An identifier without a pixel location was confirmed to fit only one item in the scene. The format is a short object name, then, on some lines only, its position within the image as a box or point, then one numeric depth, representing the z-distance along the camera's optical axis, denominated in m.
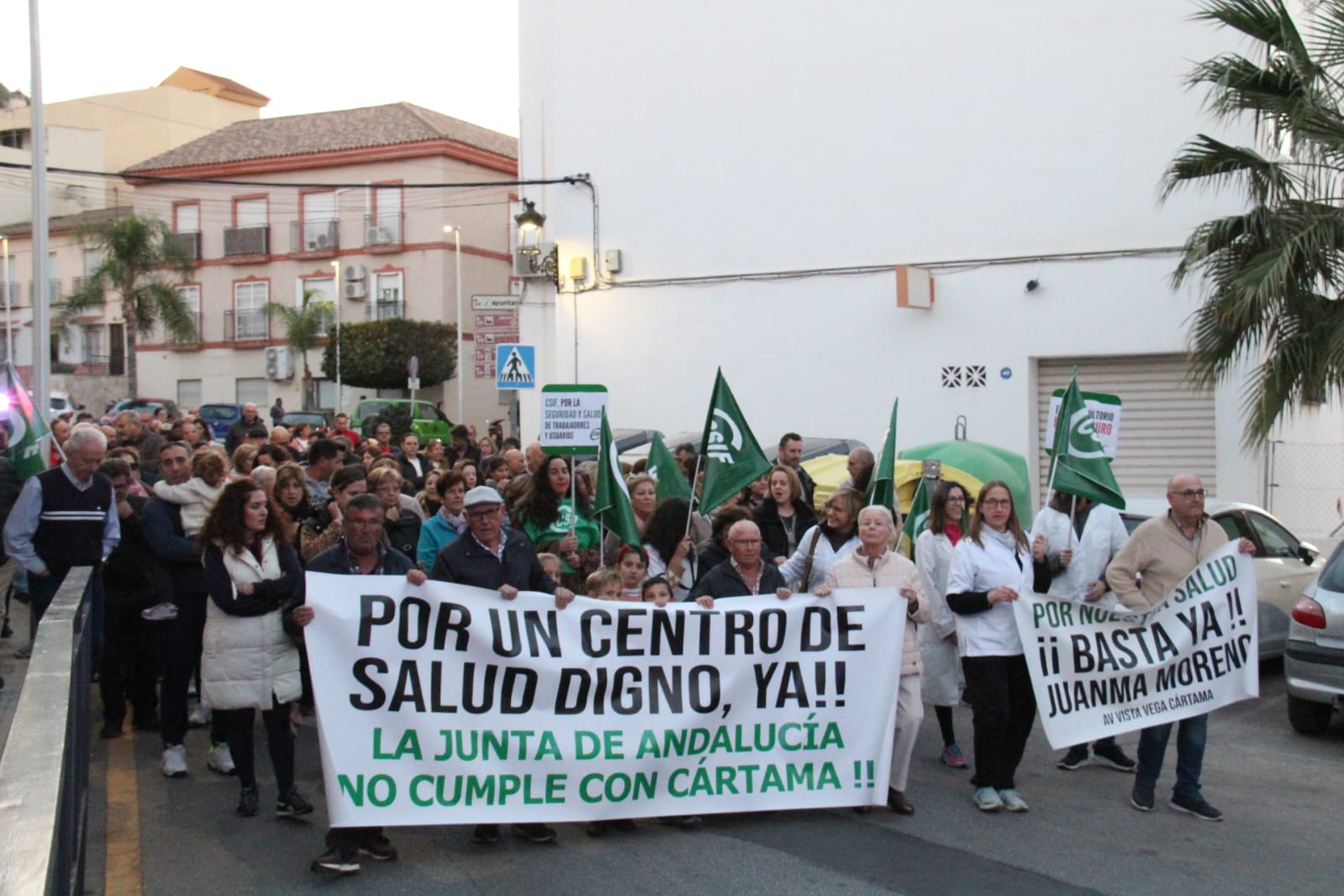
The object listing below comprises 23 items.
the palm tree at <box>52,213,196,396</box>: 45.88
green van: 32.88
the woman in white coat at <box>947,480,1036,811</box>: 7.14
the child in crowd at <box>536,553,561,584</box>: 8.38
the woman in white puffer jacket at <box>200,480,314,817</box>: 6.72
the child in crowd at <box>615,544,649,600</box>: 7.60
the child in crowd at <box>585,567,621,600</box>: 7.17
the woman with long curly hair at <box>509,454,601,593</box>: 9.03
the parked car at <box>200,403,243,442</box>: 35.97
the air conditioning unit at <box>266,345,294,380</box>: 47.84
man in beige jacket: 7.30
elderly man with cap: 6.81
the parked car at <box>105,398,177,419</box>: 34.62
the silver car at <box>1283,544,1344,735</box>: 8.71
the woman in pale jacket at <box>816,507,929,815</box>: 7.19
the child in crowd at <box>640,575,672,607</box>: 7.21
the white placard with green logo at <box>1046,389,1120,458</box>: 9.47
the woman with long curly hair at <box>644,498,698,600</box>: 8.41
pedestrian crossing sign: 16.48
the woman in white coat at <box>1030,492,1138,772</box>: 8.18
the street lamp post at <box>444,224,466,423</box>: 43.62
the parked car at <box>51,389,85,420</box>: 39.91
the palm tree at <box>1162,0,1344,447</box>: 11.67
